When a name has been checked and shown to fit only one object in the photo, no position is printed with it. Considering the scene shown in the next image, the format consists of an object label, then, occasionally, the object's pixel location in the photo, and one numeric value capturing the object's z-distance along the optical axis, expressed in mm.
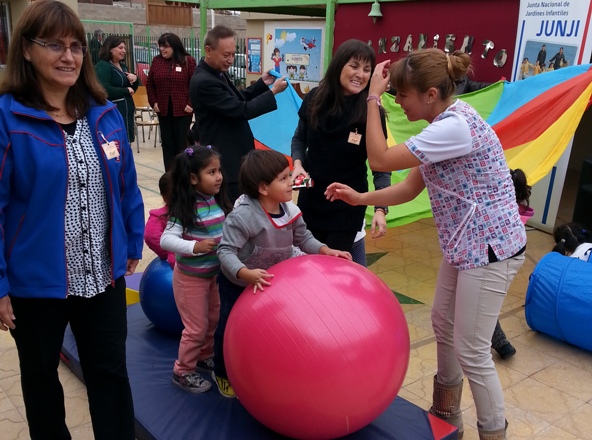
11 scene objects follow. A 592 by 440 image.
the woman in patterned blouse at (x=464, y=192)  2283
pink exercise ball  2215
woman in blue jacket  1957
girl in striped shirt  2969
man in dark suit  4059
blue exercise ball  3447
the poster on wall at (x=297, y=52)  12117
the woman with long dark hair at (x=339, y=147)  3078
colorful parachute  4820
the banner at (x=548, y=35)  6348
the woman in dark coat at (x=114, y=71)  8391
